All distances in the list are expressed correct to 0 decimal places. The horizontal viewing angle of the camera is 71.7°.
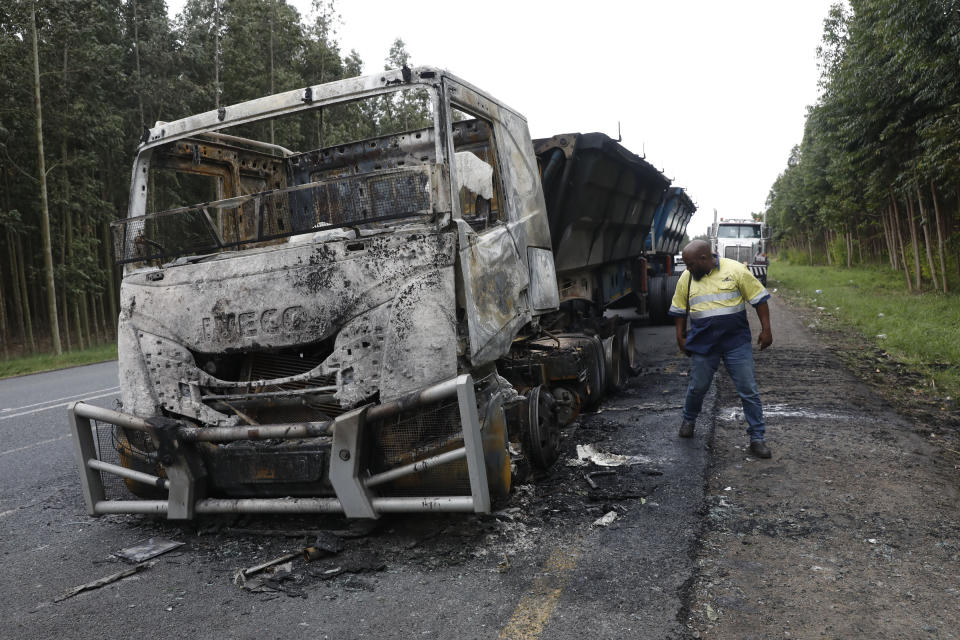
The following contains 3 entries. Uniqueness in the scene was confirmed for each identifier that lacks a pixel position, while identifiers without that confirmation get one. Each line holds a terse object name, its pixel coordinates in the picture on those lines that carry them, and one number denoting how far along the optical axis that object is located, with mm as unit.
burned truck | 3336
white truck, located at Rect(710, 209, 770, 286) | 22906
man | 4785
